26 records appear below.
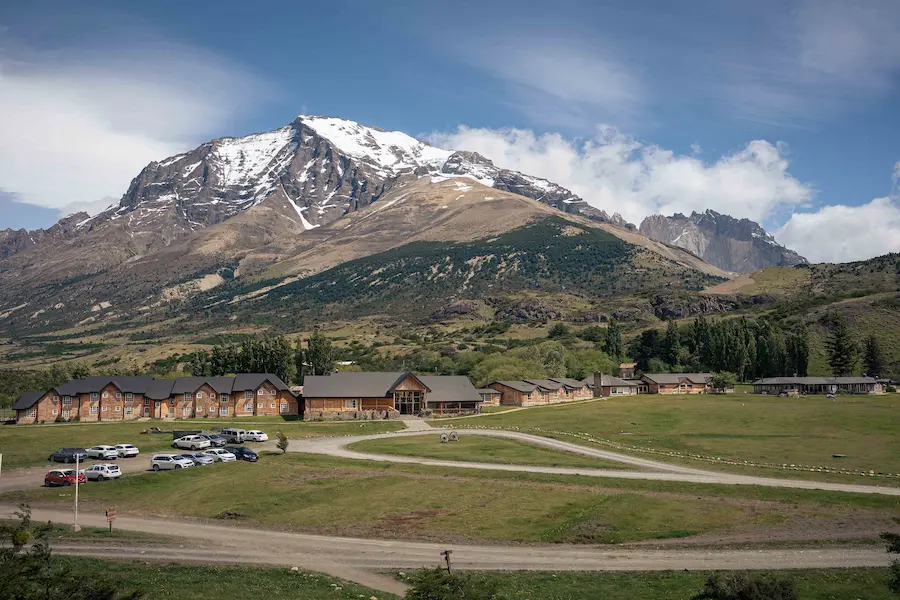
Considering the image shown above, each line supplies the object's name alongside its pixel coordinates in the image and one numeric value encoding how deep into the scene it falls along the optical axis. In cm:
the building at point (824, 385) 13912
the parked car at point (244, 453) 6888
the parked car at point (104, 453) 6831
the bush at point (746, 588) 2425
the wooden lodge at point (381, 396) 11681
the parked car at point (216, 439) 7946
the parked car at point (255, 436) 8422
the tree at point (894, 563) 2369
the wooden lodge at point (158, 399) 11112
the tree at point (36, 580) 1748
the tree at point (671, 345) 19285
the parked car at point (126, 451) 7044
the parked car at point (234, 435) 8294
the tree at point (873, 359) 15550
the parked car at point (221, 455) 6800
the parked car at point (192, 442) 7594
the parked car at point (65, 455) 6725
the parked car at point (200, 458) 6544
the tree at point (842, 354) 15538
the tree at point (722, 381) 14800
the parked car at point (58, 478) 5527
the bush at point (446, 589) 2075
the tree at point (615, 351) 19862
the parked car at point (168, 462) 6288
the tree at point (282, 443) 7181
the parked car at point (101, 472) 5656
